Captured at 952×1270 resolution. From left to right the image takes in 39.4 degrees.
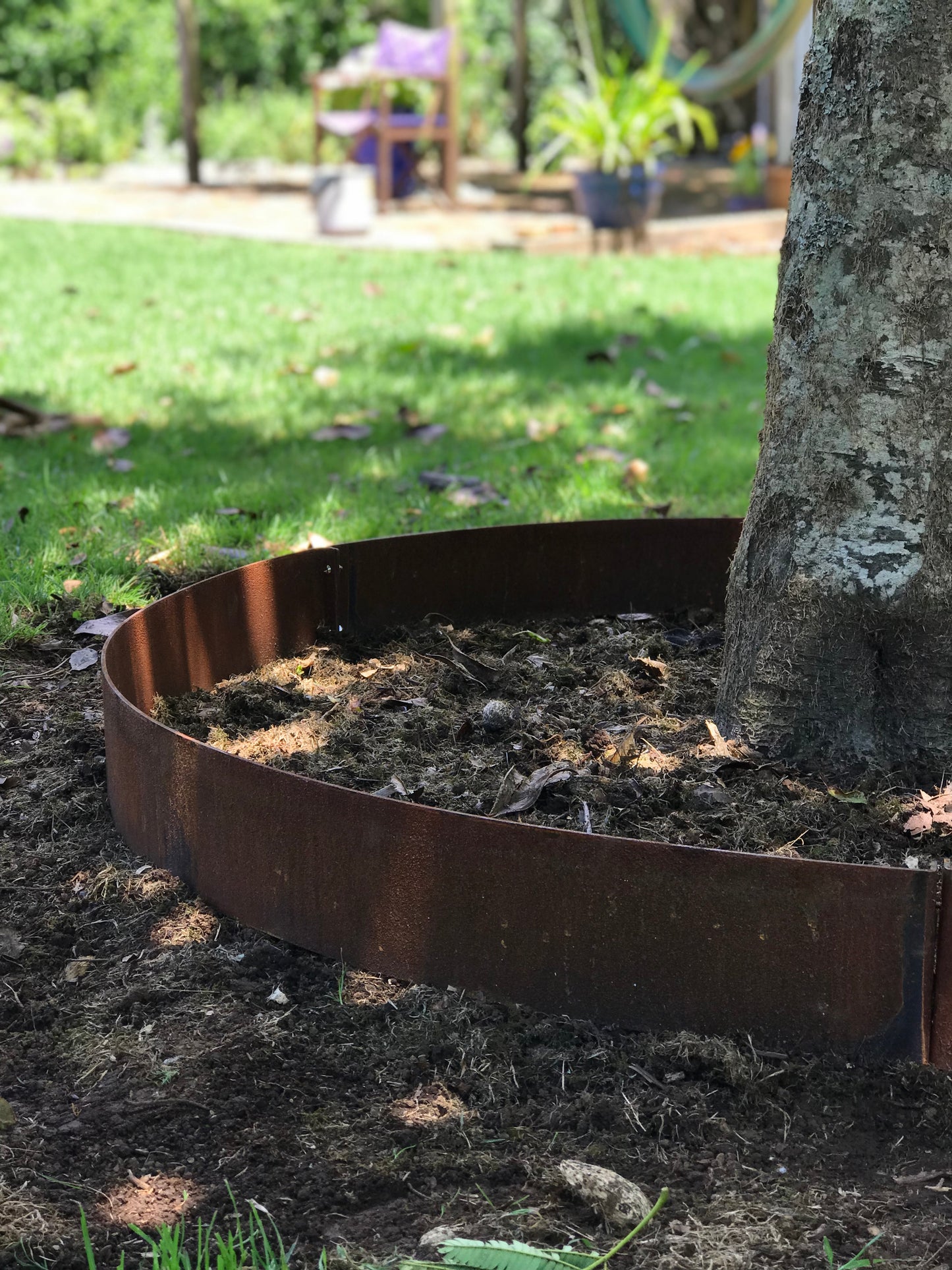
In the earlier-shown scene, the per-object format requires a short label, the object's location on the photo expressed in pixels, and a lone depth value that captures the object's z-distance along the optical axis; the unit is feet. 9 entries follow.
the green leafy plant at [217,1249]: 4.62
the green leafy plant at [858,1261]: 4.73
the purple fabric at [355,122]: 41.32
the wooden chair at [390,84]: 39.70
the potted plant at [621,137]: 31.12
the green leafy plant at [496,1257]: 4.59
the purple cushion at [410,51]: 39.63
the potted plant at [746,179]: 42.55
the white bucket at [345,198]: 34.14
